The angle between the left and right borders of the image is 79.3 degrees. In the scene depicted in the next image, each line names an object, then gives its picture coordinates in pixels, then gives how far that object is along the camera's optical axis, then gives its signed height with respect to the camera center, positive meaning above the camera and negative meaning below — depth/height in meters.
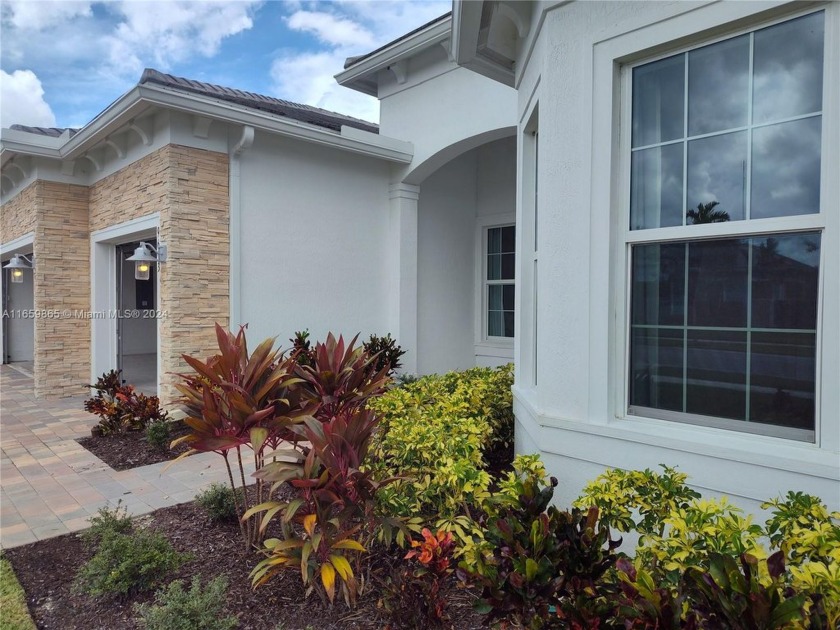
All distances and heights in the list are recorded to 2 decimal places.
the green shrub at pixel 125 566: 2.74 -1.47
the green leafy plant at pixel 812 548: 1.52 -0.83
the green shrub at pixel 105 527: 3.22 -1.46
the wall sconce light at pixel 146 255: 6.38 +0.62
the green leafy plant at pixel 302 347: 6.56 -0.62
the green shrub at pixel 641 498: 2.17 -0.85
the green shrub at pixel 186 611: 2.30 -1.43
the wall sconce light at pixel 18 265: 9.22 +0.68
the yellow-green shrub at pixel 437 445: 2.80 -0.92
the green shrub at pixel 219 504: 3.69 -1.48
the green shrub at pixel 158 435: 5.71 -1.50
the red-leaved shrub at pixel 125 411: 6.22 -1.35
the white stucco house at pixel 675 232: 2.46 +0.40
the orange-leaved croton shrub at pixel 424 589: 2.33 -1.34
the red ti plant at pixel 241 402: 3.01 -0.62
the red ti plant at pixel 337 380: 3.80 -0.60
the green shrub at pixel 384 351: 8.12 -0.76
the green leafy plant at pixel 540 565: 1.92 -1.05
